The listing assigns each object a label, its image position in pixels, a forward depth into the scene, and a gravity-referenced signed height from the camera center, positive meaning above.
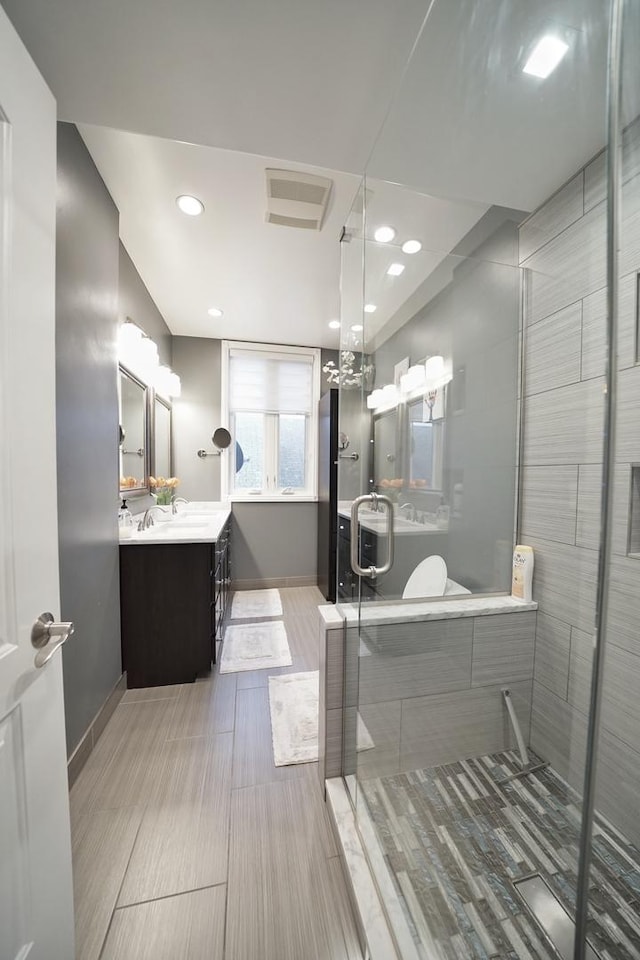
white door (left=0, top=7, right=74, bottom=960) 0.64 -0.16
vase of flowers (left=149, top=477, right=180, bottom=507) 2.76 -0.23
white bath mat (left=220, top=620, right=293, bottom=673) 2.25 -1.37
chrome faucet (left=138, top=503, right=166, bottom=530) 2.30 -0.42
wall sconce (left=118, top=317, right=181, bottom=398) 2.09 +0.74
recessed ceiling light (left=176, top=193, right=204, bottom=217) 1.76 +1.39
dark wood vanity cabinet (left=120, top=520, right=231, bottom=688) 1.97 -0.91
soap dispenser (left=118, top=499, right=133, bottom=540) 1.98 -0.39
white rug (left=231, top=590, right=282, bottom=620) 3.07 -1.39
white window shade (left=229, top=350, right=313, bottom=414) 3.76 +0.93
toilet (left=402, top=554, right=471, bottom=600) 1.38 -0.50
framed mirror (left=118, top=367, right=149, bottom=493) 2.13 +0.20
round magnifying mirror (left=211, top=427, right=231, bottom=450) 3.68 +0.28
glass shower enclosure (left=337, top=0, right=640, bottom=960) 0.59 -0.09
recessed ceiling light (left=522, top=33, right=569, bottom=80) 0.73 +0.96
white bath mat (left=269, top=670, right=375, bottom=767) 1.50 -1.33
